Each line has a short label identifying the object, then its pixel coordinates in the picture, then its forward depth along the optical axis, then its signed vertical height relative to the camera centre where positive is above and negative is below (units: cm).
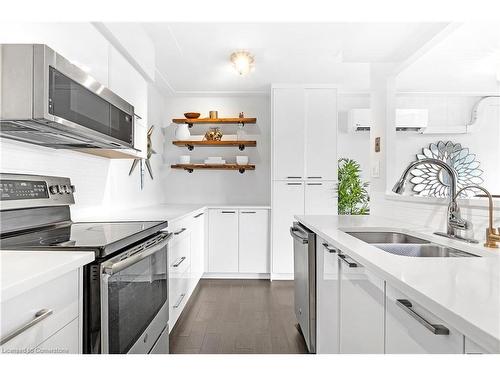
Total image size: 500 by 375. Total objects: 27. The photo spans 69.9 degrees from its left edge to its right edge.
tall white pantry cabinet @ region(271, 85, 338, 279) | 421 +43
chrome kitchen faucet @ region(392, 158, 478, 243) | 151 -8
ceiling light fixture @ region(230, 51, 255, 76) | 313 +115
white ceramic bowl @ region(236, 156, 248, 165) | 453 +37
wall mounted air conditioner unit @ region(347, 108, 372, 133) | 448 +90
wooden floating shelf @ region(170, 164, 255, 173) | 453 +29
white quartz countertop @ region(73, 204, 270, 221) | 231 -19
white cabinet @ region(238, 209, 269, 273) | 424 -61
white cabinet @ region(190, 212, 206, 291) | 343 -60
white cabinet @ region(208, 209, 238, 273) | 423 -63
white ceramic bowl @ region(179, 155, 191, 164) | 453 +38
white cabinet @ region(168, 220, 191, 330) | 245 -61
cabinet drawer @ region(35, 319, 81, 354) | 88 -41
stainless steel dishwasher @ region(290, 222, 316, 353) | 217 -60
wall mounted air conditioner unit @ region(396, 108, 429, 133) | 372 +74
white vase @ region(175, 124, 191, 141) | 456 +73
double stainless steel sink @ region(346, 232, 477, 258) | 146 -26
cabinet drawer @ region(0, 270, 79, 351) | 75 -30
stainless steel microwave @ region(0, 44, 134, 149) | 124 +34
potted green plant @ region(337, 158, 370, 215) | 427 -2
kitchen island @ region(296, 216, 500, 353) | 61 -21
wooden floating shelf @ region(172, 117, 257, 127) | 454 +88
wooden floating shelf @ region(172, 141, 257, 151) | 453 +58
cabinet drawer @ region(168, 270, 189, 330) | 245 -80
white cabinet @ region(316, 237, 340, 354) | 166 -56
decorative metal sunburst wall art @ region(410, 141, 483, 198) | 237 +12
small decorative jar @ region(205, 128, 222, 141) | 461 +70
